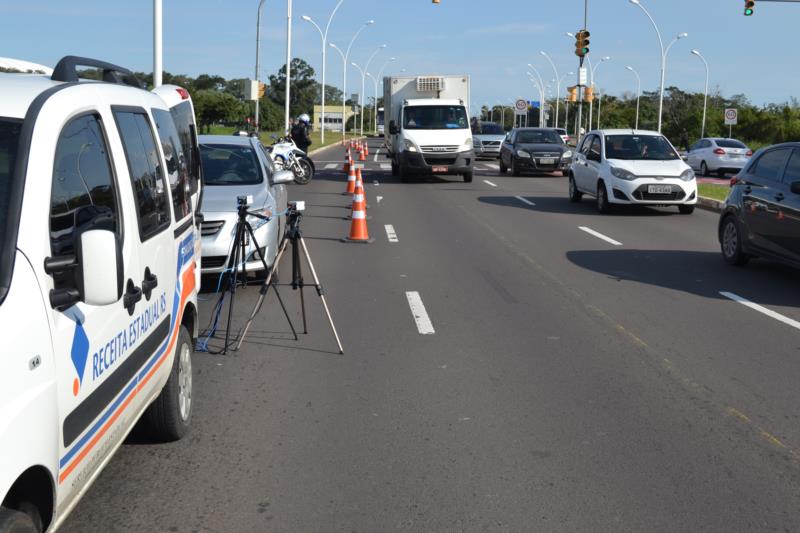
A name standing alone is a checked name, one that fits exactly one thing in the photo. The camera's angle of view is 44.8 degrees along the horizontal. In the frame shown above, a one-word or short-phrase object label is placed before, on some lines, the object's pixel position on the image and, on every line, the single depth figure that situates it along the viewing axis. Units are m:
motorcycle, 26.20
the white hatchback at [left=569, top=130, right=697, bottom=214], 18.86
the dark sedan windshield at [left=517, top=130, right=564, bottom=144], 31.94
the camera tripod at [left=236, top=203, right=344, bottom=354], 7.71
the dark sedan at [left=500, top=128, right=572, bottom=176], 30.61
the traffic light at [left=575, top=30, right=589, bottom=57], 36.22
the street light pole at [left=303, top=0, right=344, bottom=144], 59.28
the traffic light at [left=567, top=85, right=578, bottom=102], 48.83
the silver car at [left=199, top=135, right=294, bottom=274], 10.23
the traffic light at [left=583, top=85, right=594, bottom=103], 44.69
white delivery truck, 27.38
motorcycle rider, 30.14
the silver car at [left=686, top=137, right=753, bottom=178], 33.94
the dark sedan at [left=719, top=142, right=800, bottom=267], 10.79
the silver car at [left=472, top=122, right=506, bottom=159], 44.72
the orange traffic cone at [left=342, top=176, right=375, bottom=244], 14.84
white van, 2.96
